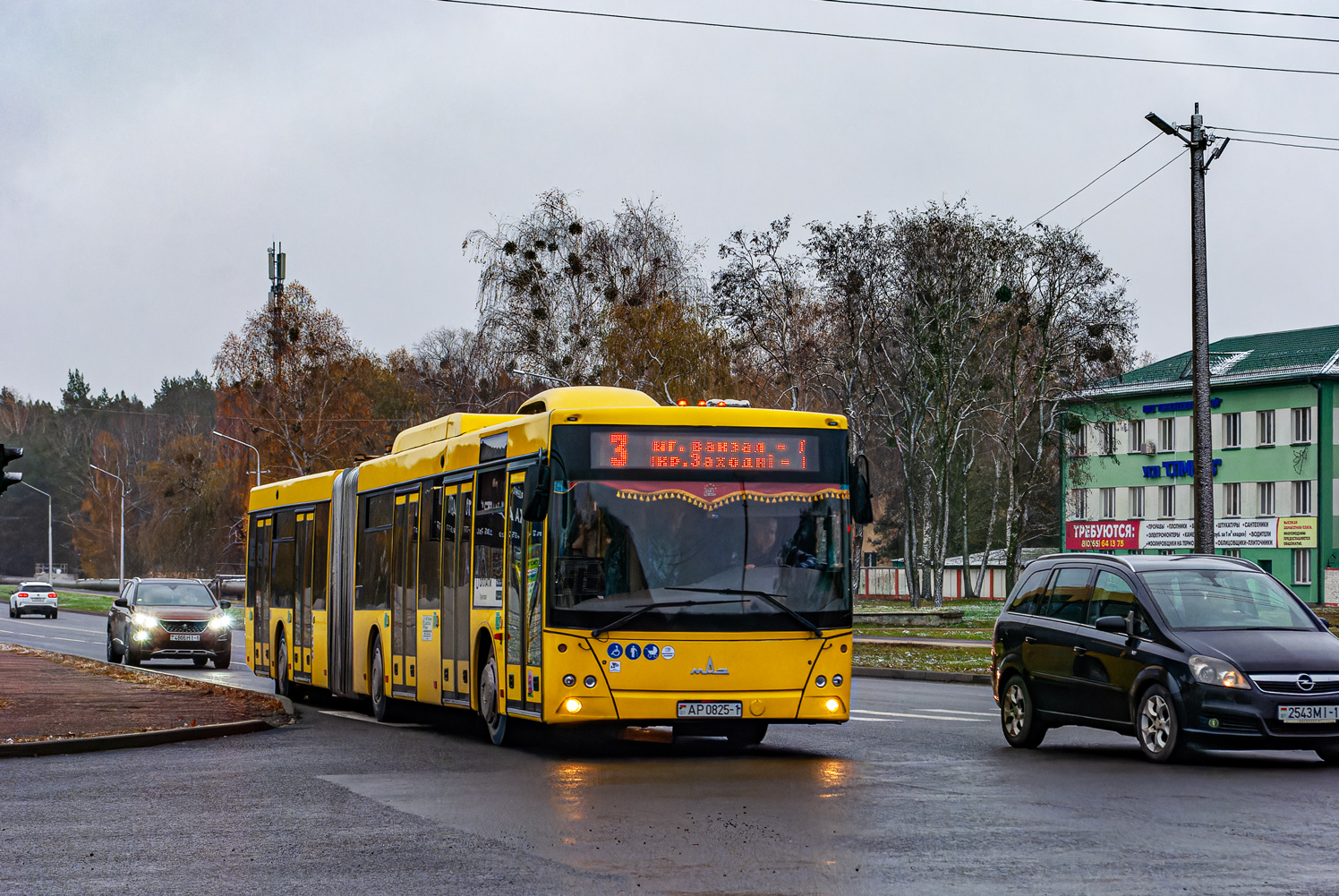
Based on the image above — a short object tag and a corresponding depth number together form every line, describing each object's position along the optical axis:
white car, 75.19
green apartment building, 75.31
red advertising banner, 83.88
